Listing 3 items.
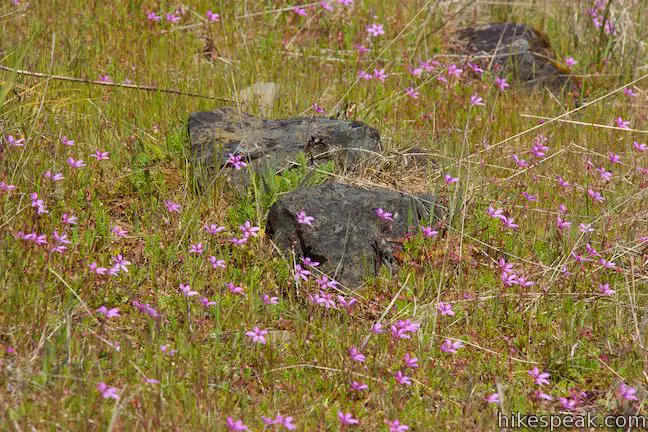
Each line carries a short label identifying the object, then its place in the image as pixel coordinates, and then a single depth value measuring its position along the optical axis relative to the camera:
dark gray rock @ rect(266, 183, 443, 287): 8.30
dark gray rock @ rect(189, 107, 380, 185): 9.19
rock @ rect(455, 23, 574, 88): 13.58
